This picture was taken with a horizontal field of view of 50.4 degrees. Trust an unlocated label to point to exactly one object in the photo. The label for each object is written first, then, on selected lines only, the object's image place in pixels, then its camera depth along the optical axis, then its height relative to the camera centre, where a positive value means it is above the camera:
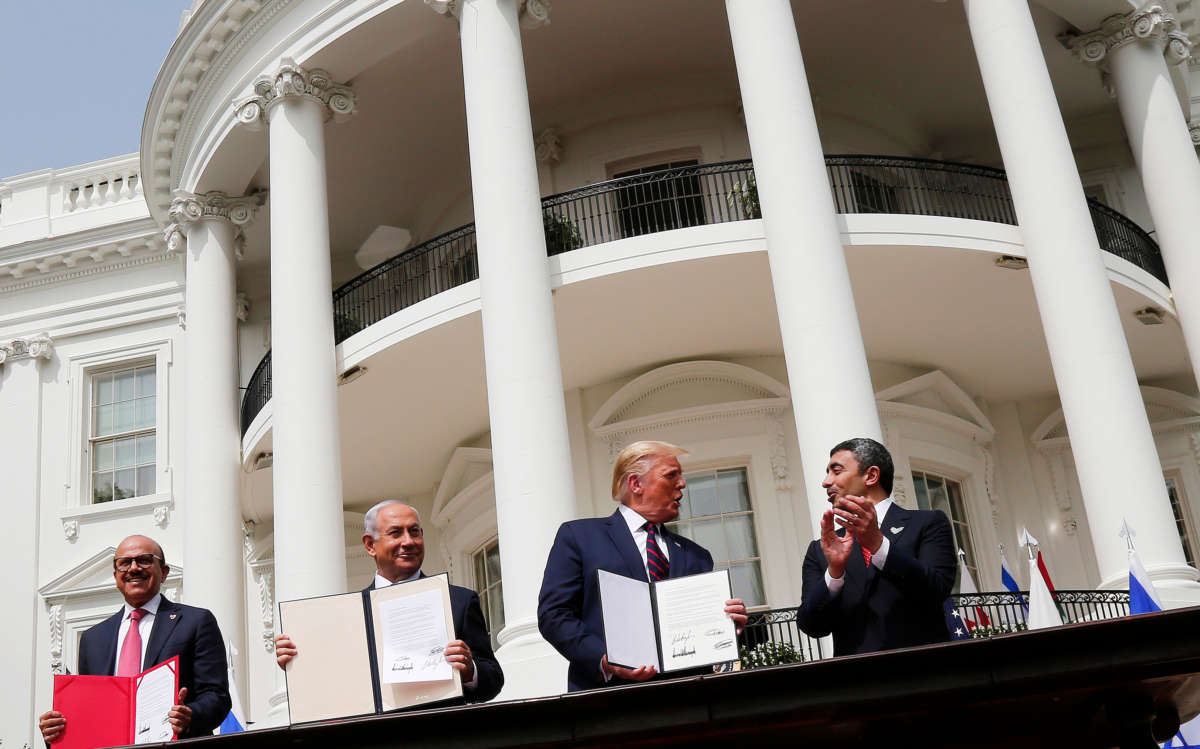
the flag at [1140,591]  10.19 +0.72
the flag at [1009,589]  13.15 +1.12
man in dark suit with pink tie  5.95 +0.78
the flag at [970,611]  12.44 +0.90
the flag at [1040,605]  10.98 +0.76
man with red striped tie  5.18 +0.80
